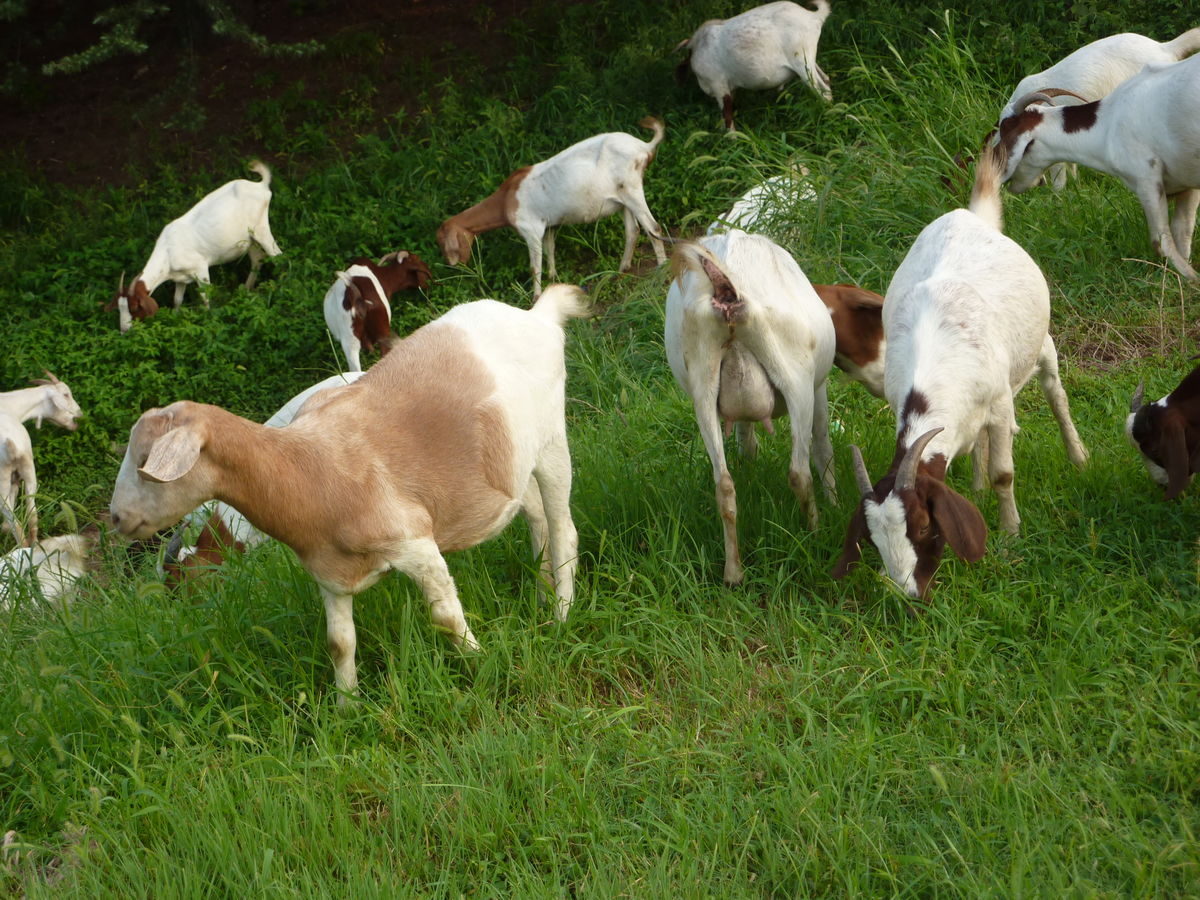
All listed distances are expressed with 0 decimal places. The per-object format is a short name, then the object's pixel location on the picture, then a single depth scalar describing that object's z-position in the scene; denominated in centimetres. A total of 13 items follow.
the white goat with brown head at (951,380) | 402
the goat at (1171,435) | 440
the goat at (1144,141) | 638
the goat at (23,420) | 756
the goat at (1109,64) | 795
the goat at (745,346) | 457
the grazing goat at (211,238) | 984
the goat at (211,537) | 561
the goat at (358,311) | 849
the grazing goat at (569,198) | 907
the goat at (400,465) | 374
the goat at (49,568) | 527
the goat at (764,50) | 954
